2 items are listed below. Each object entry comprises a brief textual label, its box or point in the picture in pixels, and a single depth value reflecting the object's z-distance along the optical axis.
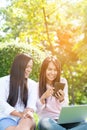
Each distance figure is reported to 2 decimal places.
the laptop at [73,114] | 3.75
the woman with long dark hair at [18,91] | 3.85
